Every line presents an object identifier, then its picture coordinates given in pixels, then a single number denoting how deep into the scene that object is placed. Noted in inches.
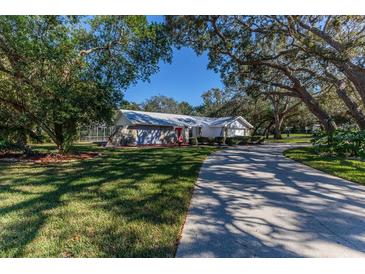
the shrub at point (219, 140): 931.3
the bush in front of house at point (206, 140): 957.8
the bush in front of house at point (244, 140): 944.9
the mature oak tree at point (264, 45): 397.4
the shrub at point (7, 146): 452.4
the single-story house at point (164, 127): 907.2
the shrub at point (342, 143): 365.4
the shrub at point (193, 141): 964.0
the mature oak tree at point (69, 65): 337.1
